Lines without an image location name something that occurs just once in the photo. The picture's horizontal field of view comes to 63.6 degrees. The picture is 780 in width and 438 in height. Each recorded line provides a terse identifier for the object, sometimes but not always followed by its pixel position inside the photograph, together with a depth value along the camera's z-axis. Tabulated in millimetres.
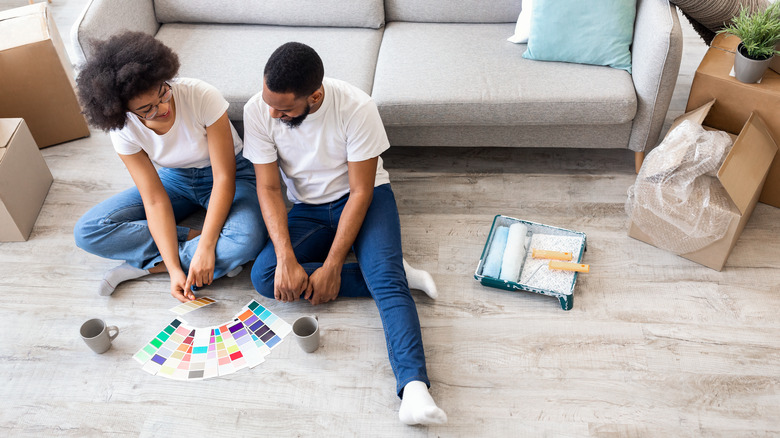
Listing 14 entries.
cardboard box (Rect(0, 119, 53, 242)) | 2227
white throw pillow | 2361
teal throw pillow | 2213
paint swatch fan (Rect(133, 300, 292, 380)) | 1883
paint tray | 1973
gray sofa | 2178
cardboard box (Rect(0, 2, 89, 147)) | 2465
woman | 1891
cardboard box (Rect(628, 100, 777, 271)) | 1903
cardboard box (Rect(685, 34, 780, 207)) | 2080
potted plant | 1987
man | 1784
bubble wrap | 1949
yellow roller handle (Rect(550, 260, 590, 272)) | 1977
